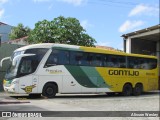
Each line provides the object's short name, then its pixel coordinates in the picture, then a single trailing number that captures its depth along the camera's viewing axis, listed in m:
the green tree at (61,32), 34.41
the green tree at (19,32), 60.56
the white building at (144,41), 30.55
